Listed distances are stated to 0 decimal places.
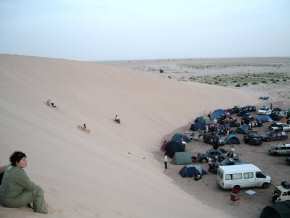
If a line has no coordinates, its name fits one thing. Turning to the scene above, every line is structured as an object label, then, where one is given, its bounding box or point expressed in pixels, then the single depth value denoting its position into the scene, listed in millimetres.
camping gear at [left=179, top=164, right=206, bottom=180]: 18391
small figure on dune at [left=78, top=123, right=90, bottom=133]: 21925
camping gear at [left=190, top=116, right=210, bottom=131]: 30641
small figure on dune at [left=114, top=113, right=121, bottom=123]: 28808
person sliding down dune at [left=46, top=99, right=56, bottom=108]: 24344
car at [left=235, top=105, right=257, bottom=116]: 36769
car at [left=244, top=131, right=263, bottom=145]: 24980
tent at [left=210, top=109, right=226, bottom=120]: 35062
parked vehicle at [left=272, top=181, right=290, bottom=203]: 14387
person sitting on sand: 6219
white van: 16250
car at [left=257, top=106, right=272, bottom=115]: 34812
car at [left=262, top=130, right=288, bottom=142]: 25859
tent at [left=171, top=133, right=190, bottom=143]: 25516
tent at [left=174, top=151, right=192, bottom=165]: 21016
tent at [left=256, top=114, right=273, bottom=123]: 32156
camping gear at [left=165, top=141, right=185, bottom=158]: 22438
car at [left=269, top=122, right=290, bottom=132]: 28188
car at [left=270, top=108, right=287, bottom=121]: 33156
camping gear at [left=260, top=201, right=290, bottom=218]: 11255
